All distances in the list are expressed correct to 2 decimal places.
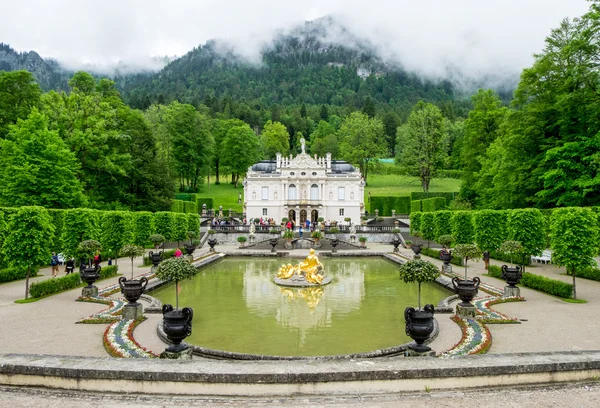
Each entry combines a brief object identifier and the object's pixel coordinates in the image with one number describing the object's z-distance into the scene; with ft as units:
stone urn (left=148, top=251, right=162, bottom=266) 76.47
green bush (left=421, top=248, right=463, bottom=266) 95.35
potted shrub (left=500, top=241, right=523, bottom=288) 57.16
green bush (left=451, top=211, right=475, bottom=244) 98.58
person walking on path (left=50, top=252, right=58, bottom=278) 75.56
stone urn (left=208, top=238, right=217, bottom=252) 125.12
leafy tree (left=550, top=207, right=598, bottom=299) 58.39
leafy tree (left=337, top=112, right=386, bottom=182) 250.57
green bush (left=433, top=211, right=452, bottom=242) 119.34
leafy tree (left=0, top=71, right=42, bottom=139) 124.47
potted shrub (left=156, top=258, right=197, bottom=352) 29.79
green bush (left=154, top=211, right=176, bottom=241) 112.98
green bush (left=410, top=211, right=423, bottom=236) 145.71
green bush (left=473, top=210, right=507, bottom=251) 85.15
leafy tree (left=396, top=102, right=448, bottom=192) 218.59
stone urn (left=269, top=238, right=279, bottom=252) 127.05
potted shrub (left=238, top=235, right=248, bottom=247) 146.61
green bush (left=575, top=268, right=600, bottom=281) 70.88
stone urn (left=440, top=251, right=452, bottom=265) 79.77
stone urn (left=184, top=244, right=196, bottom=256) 102.98
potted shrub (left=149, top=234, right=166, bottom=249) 95.25
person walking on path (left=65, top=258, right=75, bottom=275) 75.76
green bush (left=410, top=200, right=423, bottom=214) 195.11
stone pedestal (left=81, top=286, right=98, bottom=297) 57.82
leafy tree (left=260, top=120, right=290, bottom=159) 303.07
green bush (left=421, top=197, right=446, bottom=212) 192.03
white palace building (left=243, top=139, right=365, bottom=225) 193.47
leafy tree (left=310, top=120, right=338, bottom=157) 297.33
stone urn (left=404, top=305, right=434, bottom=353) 29.46
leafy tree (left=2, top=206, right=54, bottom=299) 57.72
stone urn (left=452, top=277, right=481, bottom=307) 46.52
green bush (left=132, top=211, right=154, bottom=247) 103.24
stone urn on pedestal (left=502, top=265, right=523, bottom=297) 57.21
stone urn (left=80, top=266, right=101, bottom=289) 57.06
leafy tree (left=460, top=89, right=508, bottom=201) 172.24
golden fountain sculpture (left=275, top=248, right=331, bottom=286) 71.81
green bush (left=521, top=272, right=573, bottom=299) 56.80
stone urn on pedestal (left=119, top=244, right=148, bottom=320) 46.62
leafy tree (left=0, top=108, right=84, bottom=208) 106.11
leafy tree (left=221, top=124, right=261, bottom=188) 255.09
